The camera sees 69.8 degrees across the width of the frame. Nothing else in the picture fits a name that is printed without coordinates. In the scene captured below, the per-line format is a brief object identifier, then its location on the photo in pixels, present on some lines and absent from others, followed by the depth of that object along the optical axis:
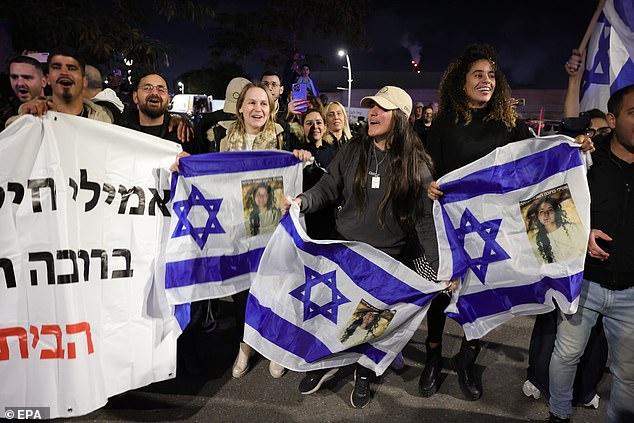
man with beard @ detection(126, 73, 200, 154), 3.30
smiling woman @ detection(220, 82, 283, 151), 3.44
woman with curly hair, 3.06
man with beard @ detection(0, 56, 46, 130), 3.80
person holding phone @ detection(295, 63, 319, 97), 6.63
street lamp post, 19.35
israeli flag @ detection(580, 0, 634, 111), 3.65
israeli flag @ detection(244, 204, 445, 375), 2.77
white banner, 2.60
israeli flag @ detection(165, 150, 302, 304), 3.04
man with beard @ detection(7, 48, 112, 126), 3.02
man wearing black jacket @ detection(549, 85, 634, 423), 2.41
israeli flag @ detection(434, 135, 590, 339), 2.56
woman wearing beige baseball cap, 2.98
